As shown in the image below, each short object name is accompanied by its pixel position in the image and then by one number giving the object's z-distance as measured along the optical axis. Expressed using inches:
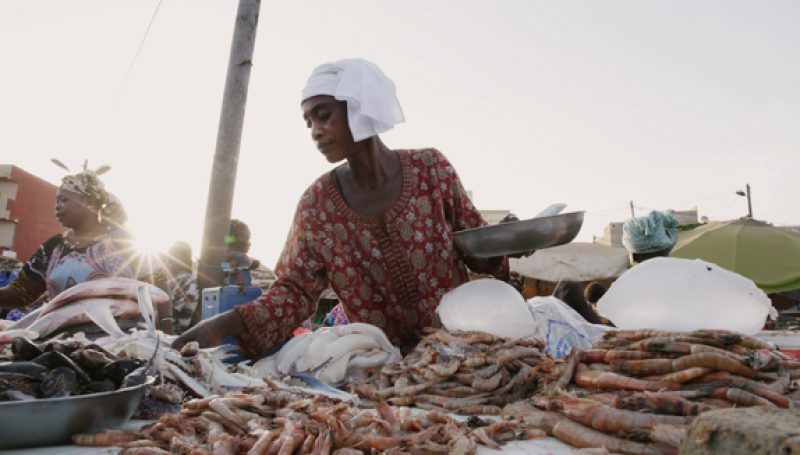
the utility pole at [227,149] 220.5
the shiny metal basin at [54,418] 49.6
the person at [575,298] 203.9
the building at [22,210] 537.0
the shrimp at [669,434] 45.0
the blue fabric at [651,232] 183.3
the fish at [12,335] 71.0
